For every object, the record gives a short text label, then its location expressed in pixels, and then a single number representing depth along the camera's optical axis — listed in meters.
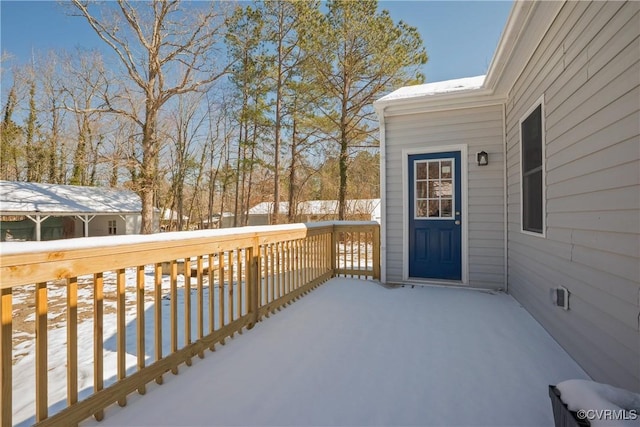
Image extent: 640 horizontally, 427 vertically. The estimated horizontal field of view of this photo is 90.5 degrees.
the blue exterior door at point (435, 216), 4.43
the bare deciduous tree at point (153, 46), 9.74
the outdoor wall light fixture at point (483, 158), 4.22
